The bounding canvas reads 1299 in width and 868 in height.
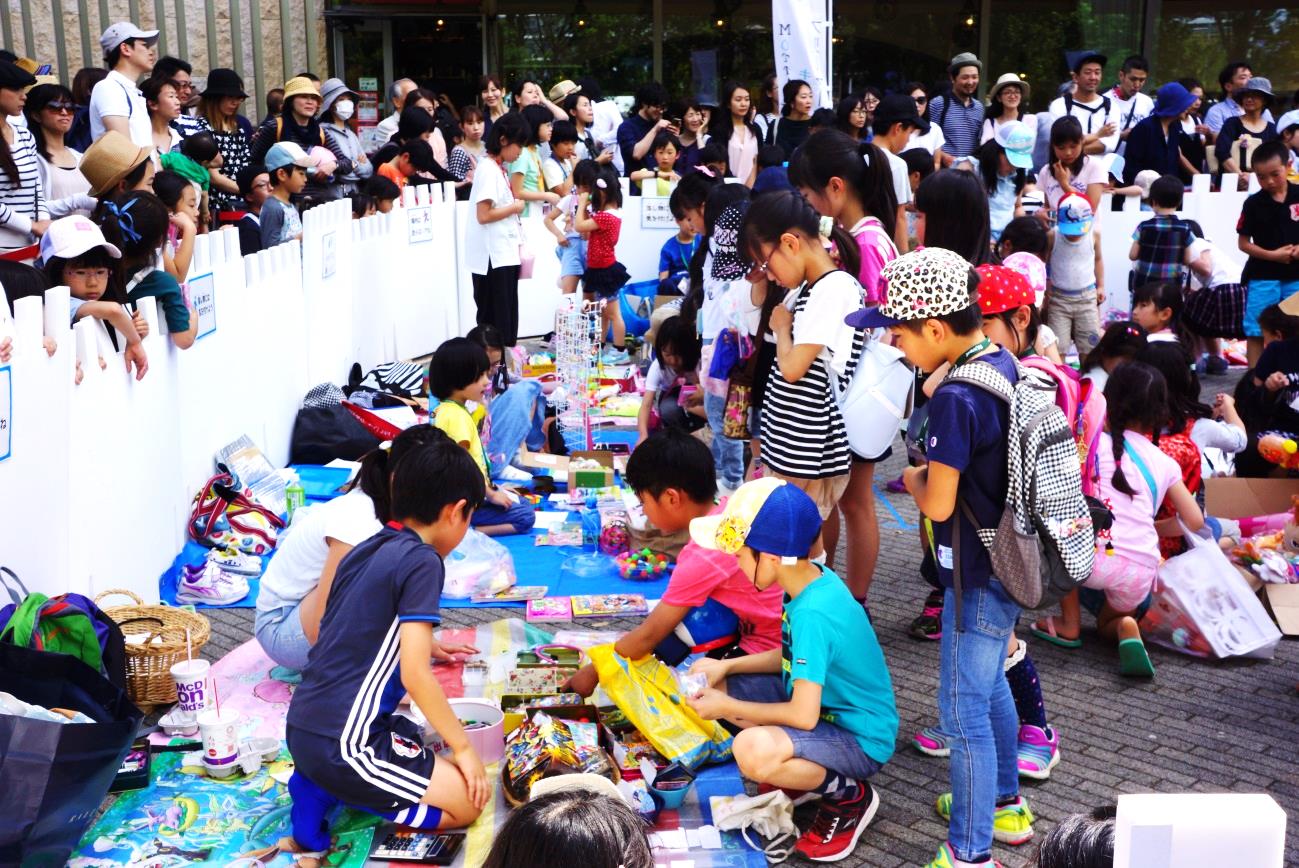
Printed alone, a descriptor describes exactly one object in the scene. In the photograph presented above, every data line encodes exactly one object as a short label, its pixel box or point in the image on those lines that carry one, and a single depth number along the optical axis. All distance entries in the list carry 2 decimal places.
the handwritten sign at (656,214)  11.77
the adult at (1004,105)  11.10
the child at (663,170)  11.58
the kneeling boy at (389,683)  3.59
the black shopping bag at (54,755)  3.32
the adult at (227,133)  8.31
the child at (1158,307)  7.86
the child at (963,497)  3.32
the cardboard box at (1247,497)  5.74
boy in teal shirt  3.66
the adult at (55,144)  6.61
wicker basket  4.59
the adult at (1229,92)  13.11
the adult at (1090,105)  11.22
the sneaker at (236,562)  5.87
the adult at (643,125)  12.38
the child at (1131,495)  4.95
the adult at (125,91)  7.15
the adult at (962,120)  11.83
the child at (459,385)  5.94
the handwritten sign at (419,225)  9.97
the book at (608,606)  5.50
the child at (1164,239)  8.99
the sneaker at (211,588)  5.66
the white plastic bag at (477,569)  5.78
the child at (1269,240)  8.58
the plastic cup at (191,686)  4.39
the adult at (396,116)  12.44
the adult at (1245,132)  11.90
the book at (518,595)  5.71
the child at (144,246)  5.50
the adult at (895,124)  7.43
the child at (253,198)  7.95
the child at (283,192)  8.11
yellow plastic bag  4.09
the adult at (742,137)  11.51
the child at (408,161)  10.40
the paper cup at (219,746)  4.13
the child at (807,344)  4.57
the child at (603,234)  9.62
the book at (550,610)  5.46
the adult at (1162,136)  11.33
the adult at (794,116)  10.30
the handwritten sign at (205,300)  6.21
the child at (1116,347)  5.92
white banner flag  9.79
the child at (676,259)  9.61
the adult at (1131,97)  12.09
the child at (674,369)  7.00
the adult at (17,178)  6.09
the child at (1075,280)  8.38
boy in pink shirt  4.21
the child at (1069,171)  9.23
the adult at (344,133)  10.26
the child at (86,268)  5.08
